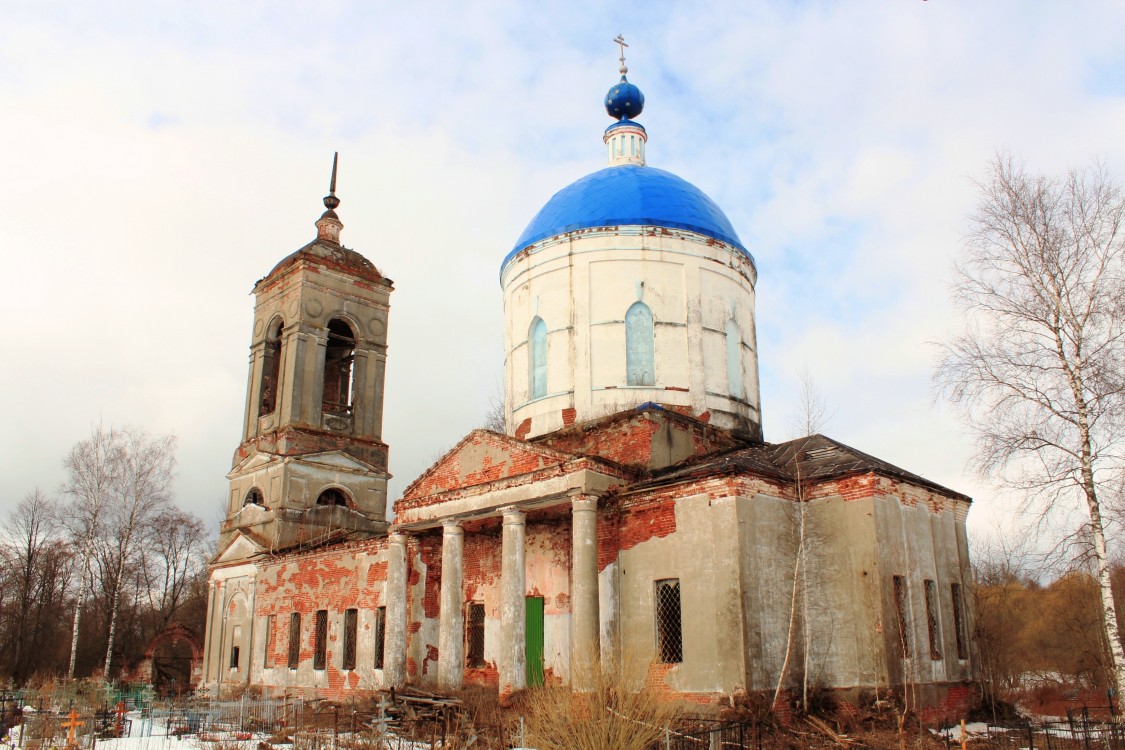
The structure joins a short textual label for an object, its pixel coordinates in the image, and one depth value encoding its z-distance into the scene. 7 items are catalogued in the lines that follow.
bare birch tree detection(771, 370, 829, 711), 12.58
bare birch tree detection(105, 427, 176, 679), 30.52
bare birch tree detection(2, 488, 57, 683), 36.69
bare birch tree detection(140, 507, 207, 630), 46.34
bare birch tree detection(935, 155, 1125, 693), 13.63
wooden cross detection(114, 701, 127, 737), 15.88
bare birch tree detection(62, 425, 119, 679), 29.97
